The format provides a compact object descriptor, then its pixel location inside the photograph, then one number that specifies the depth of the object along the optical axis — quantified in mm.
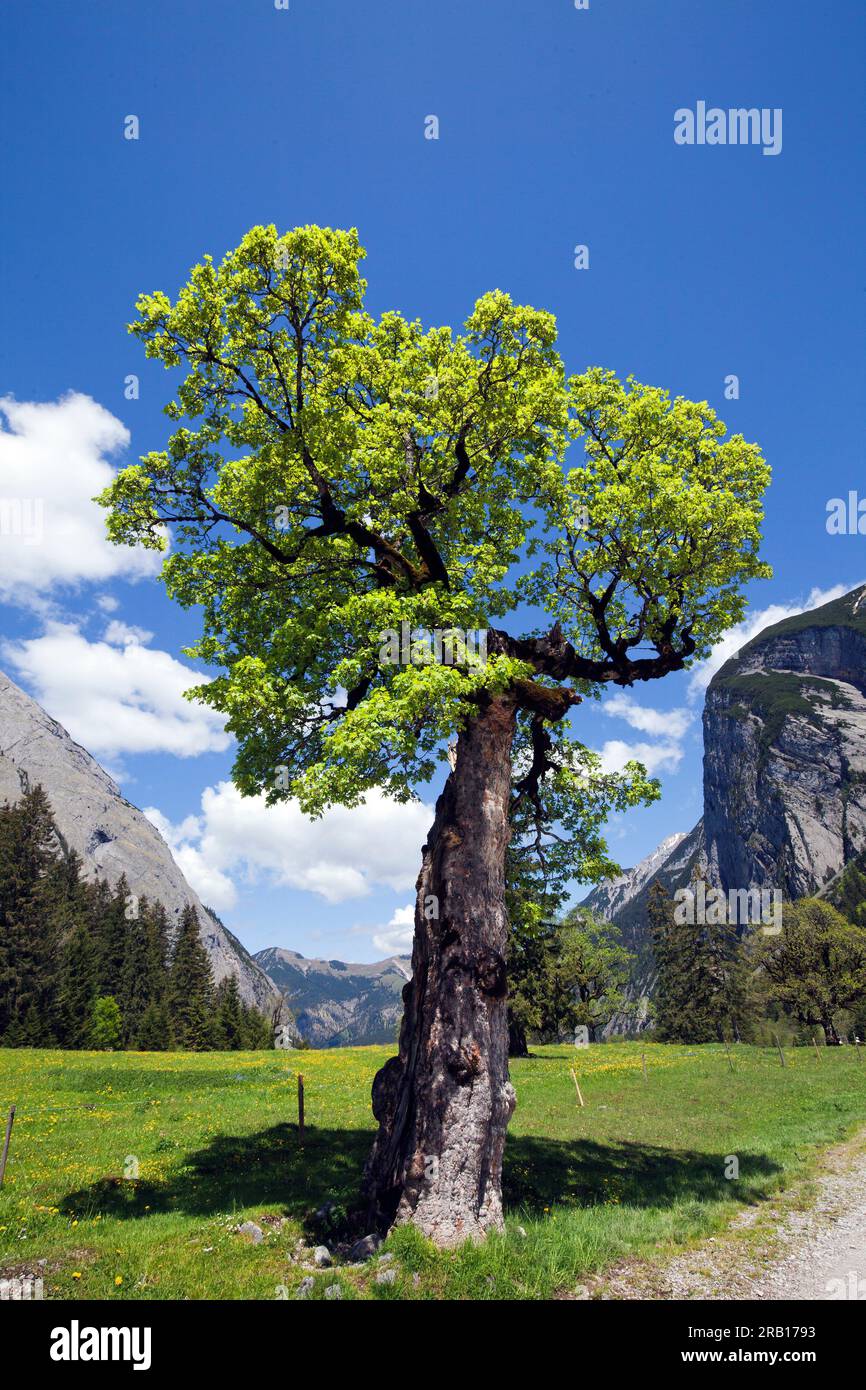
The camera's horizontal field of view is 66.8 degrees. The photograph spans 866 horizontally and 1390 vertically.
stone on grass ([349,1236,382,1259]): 9312
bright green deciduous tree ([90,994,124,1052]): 74312
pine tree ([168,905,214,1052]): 88438
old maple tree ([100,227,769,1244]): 10648
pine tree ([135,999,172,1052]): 81375
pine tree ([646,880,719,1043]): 76875
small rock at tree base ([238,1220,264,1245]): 10166
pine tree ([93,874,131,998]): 87500
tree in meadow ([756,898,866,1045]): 63031
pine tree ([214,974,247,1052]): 90688
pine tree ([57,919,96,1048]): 71500
